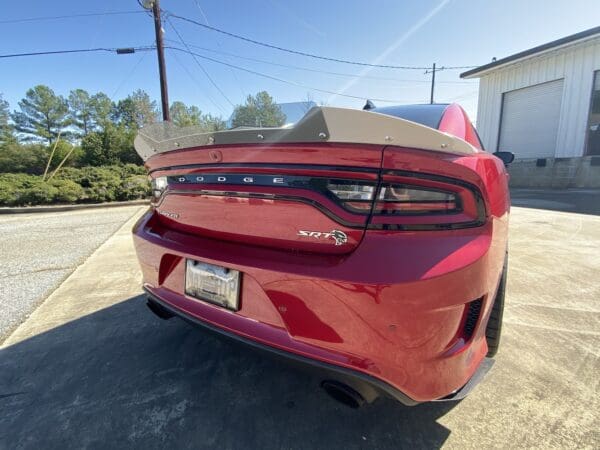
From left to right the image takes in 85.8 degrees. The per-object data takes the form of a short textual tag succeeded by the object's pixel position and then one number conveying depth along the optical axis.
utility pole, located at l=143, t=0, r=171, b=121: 12.44
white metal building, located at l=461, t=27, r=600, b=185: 12.05
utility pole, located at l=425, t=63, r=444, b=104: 30.14
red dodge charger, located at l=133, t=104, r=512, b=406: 1.07
